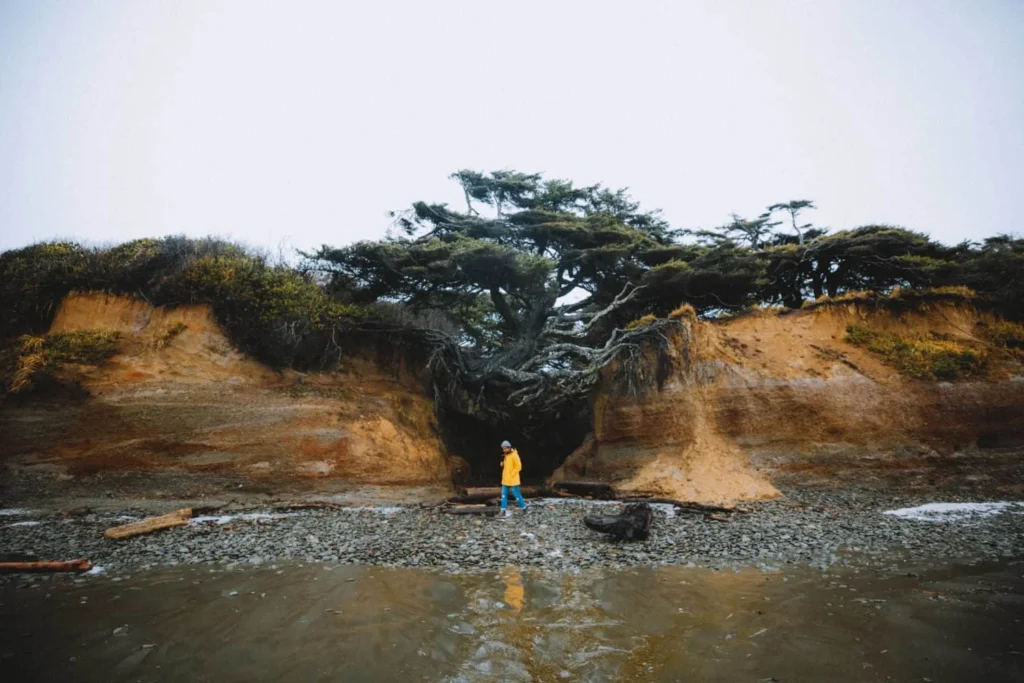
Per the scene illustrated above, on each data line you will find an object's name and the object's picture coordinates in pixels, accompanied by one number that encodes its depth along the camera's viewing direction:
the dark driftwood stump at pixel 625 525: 10.03
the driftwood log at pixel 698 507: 12.14
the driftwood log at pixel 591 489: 14.42
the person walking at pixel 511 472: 12.83
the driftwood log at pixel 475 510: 12.30
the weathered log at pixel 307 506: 13.21
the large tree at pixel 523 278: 16.06
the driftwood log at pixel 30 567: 8.27
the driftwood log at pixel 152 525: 10.34
